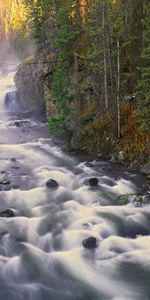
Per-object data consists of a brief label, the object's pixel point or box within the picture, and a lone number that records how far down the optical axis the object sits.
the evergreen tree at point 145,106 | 21.56
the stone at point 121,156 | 25.25
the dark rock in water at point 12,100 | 51.22
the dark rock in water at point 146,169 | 23.14
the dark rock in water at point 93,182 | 23.02
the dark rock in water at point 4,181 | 23.97
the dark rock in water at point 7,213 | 19.33
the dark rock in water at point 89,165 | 25.67
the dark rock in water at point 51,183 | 23.05
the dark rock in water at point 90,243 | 16.41
